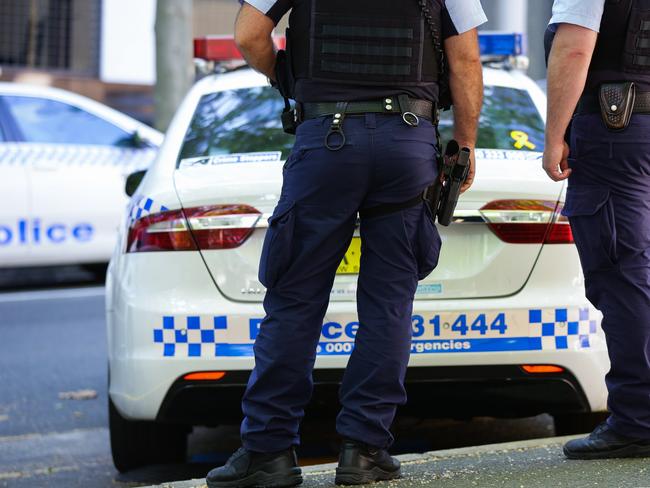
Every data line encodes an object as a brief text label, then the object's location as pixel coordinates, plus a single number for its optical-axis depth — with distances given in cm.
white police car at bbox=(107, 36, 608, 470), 789
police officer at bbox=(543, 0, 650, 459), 701
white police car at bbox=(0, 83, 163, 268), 1911
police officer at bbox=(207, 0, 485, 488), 648
